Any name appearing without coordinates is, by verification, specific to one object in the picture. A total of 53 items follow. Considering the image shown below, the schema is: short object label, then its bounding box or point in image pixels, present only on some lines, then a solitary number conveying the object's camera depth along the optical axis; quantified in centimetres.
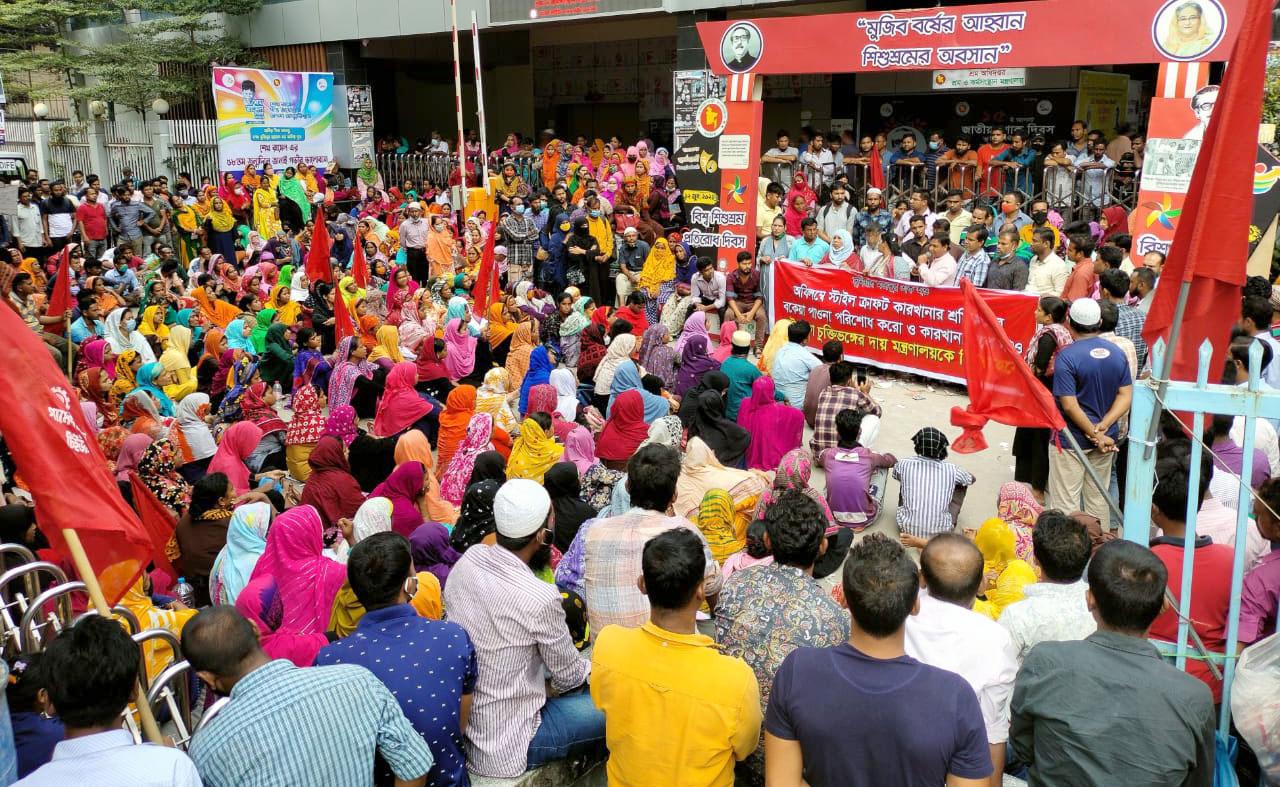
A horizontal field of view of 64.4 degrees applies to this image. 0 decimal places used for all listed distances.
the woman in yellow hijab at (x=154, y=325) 1083
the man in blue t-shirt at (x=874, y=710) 251
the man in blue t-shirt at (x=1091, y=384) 614
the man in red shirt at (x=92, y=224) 1747
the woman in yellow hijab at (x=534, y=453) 675
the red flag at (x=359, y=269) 1243
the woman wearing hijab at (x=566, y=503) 560
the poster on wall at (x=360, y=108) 2348
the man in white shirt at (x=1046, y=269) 948
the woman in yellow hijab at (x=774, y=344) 965
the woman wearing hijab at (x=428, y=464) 620
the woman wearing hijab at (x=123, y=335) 1027
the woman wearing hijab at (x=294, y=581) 452
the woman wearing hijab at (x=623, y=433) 746
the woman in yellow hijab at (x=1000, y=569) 434
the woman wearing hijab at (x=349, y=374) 927
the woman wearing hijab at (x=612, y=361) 878
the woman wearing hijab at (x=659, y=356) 948
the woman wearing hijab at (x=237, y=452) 708
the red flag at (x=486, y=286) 1147
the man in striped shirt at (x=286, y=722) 277
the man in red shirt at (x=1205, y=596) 336
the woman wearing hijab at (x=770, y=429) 748
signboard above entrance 911
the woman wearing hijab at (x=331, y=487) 625
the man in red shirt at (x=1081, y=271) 917
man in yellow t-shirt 293
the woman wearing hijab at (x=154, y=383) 862
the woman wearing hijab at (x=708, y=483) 591
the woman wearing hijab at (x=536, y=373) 908
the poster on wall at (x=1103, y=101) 1628
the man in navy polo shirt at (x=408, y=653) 322
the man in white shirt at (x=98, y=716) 248
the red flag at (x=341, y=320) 1048
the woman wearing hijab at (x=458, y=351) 1017
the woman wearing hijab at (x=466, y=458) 690
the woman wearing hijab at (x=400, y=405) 827
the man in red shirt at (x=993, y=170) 1459
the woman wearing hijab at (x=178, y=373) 951
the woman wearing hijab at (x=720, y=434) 729
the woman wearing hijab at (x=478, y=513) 454
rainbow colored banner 2014
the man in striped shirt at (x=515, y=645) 362
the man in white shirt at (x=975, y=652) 303
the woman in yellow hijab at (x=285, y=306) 1195
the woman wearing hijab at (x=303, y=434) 758
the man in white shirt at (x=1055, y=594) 335
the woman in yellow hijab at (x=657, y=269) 1325
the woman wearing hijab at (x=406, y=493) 586
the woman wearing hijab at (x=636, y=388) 806
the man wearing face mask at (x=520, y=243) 1508
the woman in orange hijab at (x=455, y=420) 794
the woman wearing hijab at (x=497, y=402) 817
